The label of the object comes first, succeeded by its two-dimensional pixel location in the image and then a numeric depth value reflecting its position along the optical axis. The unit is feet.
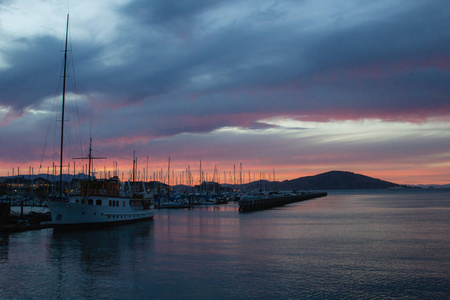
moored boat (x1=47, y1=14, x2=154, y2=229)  153.99
